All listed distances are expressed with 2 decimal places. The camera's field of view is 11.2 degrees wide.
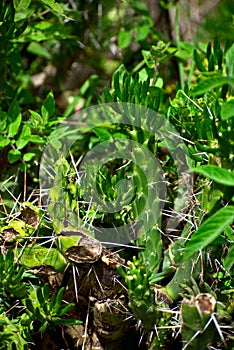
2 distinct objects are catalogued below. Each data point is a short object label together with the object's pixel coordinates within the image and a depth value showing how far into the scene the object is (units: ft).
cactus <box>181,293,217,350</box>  4.45
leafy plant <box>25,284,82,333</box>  4.75
